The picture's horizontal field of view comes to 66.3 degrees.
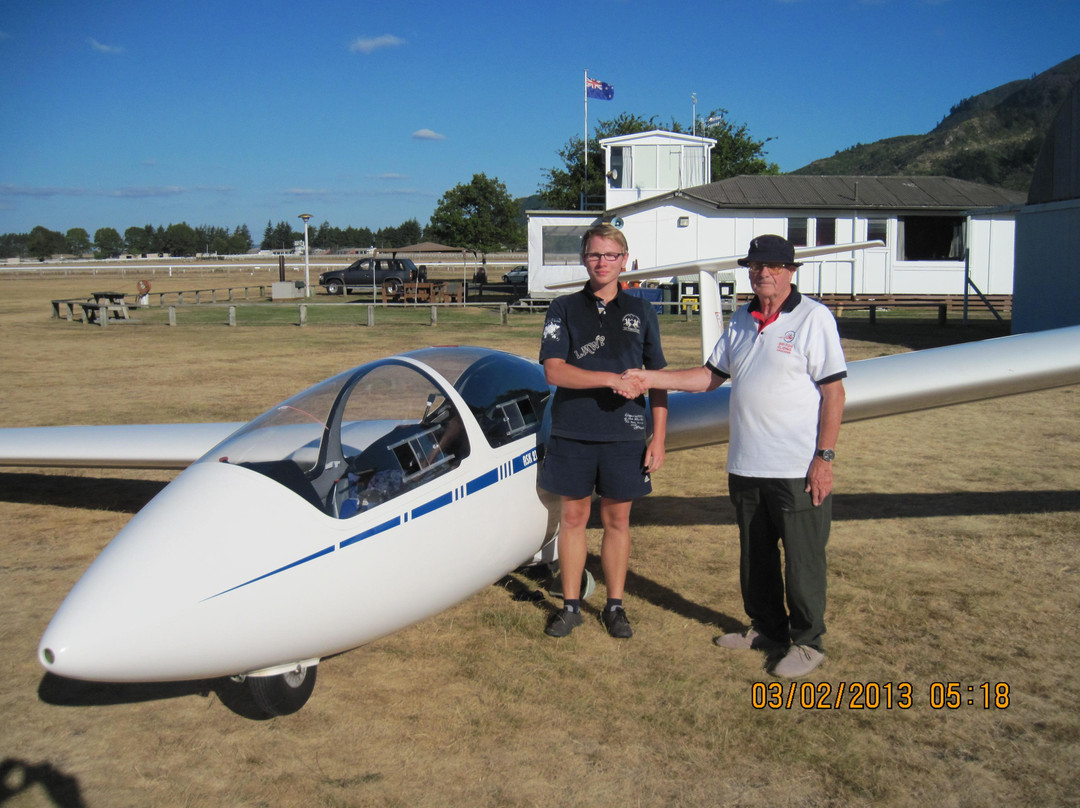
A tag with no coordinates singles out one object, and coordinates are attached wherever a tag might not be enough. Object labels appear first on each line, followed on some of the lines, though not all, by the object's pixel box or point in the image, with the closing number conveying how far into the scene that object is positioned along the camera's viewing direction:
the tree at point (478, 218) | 55.62
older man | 3.93
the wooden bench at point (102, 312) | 25.86
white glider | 3.25
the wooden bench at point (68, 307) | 28.48
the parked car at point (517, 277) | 42.40
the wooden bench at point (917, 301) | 27.06
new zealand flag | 40.62
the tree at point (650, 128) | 57.44
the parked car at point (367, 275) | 40.75
